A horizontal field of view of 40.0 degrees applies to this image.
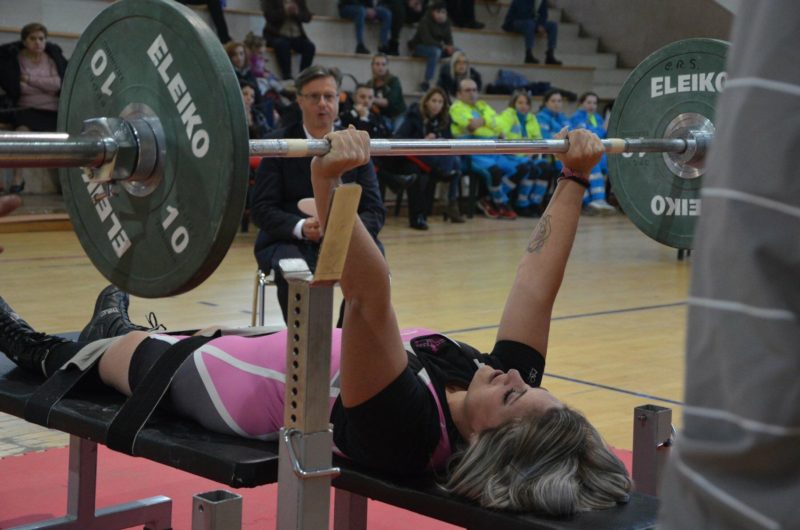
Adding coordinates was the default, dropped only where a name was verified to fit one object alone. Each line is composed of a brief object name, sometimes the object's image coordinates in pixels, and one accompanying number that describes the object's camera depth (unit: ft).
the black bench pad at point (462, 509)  6.11
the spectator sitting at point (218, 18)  32.99
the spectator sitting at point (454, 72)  36.09
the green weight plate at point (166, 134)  5.66
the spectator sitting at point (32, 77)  27.35
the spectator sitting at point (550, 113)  36.81
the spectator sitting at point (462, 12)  43.11
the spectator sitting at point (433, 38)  38.75
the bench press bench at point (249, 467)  6.25
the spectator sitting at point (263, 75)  30.19
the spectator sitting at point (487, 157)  33.45
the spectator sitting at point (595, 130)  37.24
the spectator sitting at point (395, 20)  38.81
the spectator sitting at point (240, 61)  29.17
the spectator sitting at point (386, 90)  33.50
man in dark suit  13.53
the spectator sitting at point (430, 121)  31.24
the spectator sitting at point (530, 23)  43.32
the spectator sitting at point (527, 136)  35.50
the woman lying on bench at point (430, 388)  6.38
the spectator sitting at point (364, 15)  37.88
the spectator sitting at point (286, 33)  34.40
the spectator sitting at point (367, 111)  28.98
